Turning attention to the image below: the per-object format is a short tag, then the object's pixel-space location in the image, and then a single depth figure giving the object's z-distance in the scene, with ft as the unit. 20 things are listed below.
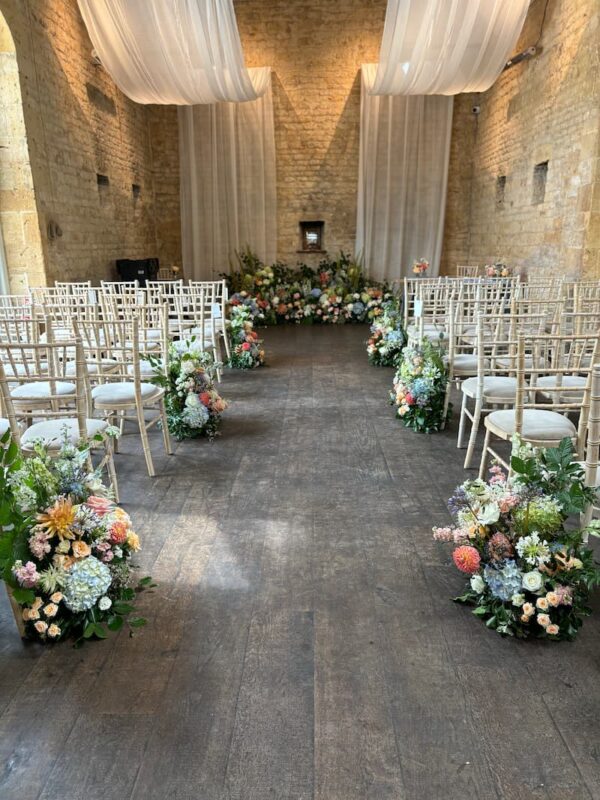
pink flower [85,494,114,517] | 6.89
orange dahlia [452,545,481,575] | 7.00
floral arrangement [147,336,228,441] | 13.21
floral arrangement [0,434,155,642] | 6.35
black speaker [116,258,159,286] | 27.53
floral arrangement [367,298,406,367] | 19.99
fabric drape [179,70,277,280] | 34.63
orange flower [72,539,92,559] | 6.51
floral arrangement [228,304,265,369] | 20.45
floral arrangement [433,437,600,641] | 6.52
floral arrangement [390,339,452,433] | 13.61
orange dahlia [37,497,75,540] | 6.46
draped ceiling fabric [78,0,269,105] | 18.01
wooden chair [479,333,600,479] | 7.98
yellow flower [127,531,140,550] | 7.05
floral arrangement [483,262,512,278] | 26.96
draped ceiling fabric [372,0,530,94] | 17.97
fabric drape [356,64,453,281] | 34.35
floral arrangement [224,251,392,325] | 32.04
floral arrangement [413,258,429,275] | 27.75
